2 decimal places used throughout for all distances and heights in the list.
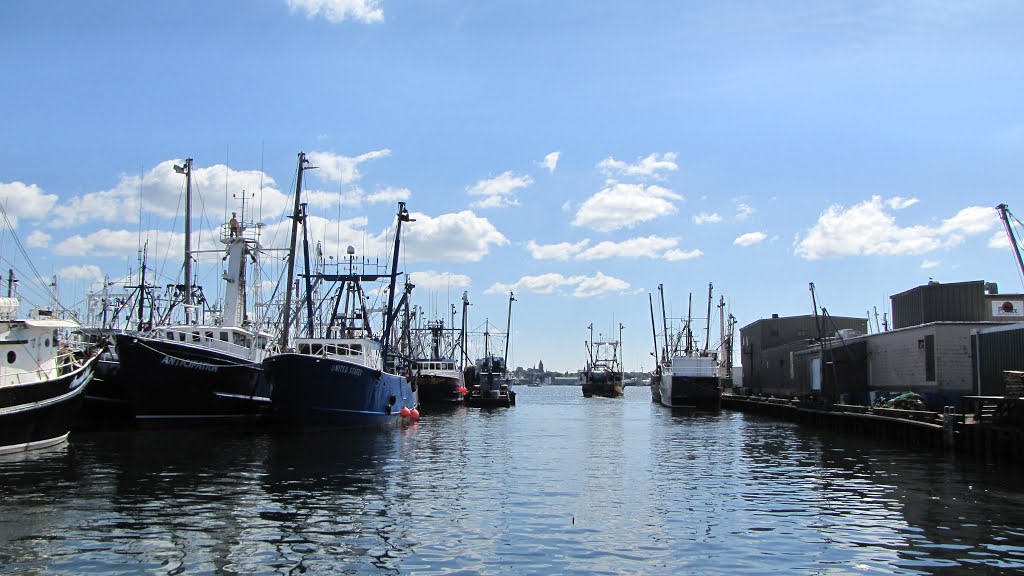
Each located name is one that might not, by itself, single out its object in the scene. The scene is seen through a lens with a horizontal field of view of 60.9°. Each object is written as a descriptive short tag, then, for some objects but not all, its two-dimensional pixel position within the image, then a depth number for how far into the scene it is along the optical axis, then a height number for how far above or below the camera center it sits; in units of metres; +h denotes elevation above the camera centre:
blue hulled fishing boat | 40.44 -0.37
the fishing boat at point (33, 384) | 30.41 -0.62
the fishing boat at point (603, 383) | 138.88 -2.11
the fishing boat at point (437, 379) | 84.50 -0.99
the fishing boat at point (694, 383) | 82.94 -1.19
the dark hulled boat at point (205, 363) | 42.41 +0.20
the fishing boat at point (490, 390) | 88.69 -2.18
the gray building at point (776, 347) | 78.06 +2.28
